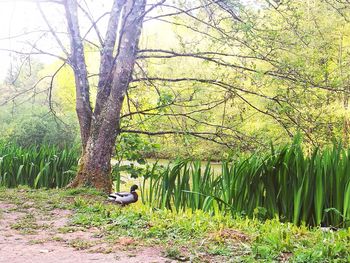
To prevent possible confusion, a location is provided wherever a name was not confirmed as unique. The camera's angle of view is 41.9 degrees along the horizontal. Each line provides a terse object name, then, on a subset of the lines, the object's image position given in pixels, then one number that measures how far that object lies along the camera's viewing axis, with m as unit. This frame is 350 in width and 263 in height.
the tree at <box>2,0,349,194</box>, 5.76
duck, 5.06
